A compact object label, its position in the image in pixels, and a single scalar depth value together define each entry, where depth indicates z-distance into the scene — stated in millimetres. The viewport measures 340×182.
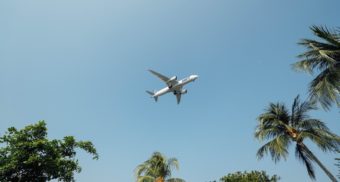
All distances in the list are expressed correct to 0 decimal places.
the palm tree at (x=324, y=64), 12191
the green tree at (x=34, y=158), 12570
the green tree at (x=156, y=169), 26172
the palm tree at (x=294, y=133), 21734
